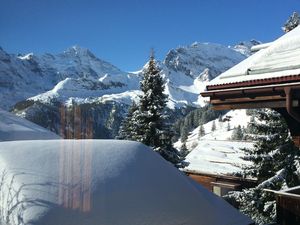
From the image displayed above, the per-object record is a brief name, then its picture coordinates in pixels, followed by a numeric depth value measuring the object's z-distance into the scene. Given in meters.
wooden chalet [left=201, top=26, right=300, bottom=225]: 5.48
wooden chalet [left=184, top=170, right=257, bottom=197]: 25.20
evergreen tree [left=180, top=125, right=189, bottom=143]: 125.84
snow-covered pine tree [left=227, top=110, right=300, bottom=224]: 13.03
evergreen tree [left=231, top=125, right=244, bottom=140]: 113.36
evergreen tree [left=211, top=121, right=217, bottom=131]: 167.31
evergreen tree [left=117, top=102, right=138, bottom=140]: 20.53
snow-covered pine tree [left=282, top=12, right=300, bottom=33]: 14.23
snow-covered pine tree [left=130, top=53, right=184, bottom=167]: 19.94
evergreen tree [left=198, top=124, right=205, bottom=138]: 149.38
